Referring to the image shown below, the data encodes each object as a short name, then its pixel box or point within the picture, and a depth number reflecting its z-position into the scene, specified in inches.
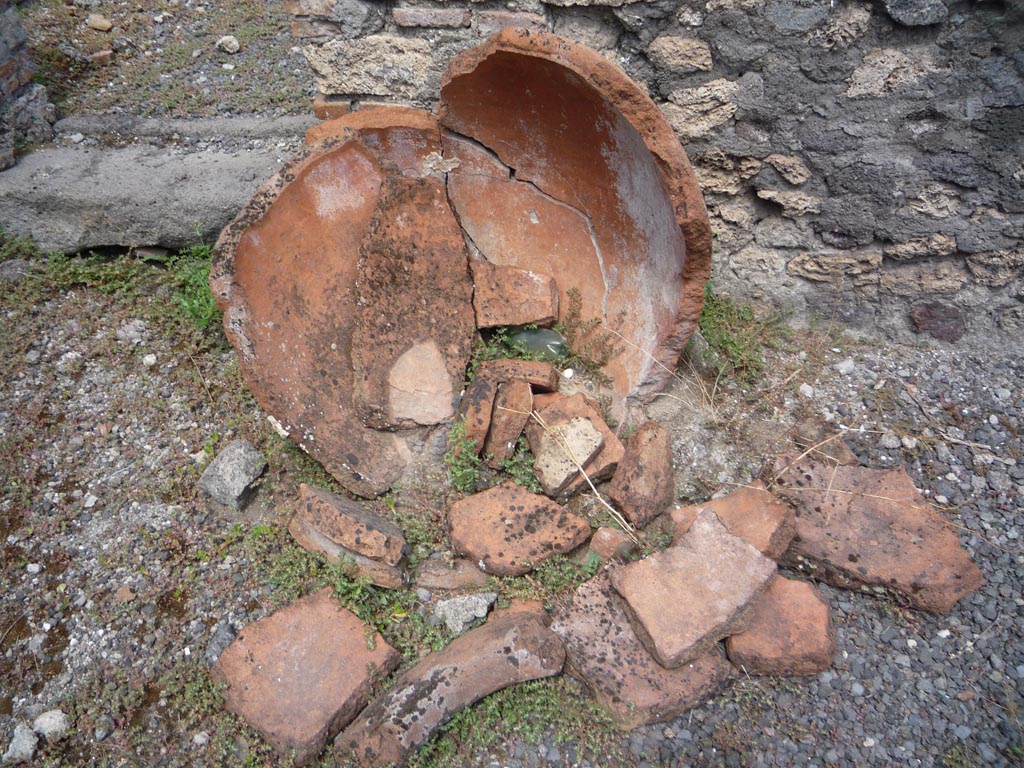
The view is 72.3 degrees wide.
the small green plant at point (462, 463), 100.6
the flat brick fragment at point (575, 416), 100.4
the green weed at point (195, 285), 126.4
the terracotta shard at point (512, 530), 93.0
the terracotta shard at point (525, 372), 105.9
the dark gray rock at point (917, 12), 99.2
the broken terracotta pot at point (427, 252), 100.1
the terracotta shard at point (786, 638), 82.5
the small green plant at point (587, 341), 112.3
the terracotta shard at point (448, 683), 77.0
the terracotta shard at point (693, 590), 82.1
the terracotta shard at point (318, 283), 101.1
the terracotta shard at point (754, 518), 90.5
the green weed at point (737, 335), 117.7
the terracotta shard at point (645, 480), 96.8
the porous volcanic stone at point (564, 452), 98.9
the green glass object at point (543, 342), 114.3
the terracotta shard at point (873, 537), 87.8
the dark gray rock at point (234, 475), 101.3
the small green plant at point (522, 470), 101.6
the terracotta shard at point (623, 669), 80.0
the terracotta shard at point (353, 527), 90.5
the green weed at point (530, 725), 78.4
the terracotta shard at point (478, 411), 102.1
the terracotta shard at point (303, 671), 79.4
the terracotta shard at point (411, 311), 107.2
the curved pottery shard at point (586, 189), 87.7
